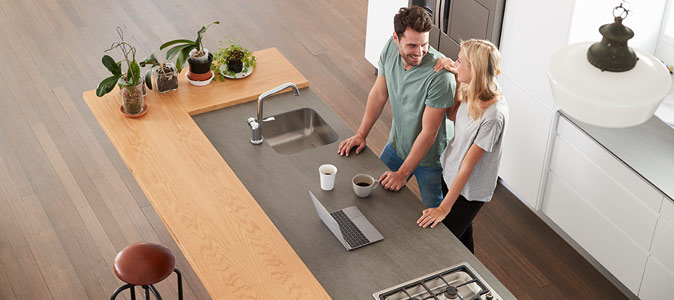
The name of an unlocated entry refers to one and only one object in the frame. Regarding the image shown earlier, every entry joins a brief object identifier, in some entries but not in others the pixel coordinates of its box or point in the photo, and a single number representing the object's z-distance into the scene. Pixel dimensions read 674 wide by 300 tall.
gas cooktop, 2.88
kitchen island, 2.96
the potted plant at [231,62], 4.12
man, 3.31
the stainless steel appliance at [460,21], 4.38
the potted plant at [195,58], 4.00
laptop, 3.09
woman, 3.06
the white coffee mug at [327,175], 3.36
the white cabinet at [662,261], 3.60
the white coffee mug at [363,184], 3.32
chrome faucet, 3.56
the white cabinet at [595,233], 3.89
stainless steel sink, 3.95
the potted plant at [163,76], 3.96
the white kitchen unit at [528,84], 4.00
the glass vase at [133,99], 3.74
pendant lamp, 1.64
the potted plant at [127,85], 3.73
